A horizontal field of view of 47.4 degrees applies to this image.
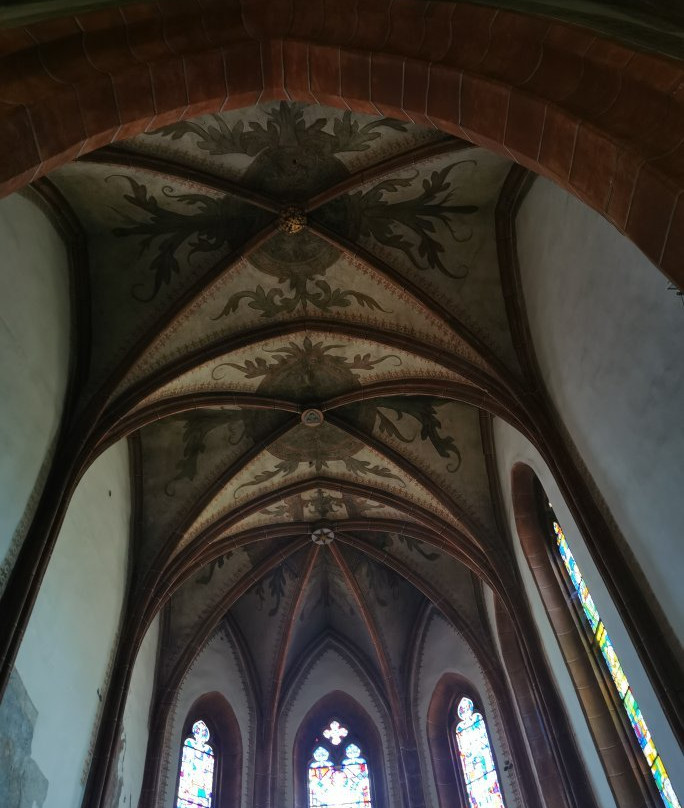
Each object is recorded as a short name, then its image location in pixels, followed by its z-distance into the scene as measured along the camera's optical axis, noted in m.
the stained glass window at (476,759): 12.68
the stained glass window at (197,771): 12.69
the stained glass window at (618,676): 7.68
